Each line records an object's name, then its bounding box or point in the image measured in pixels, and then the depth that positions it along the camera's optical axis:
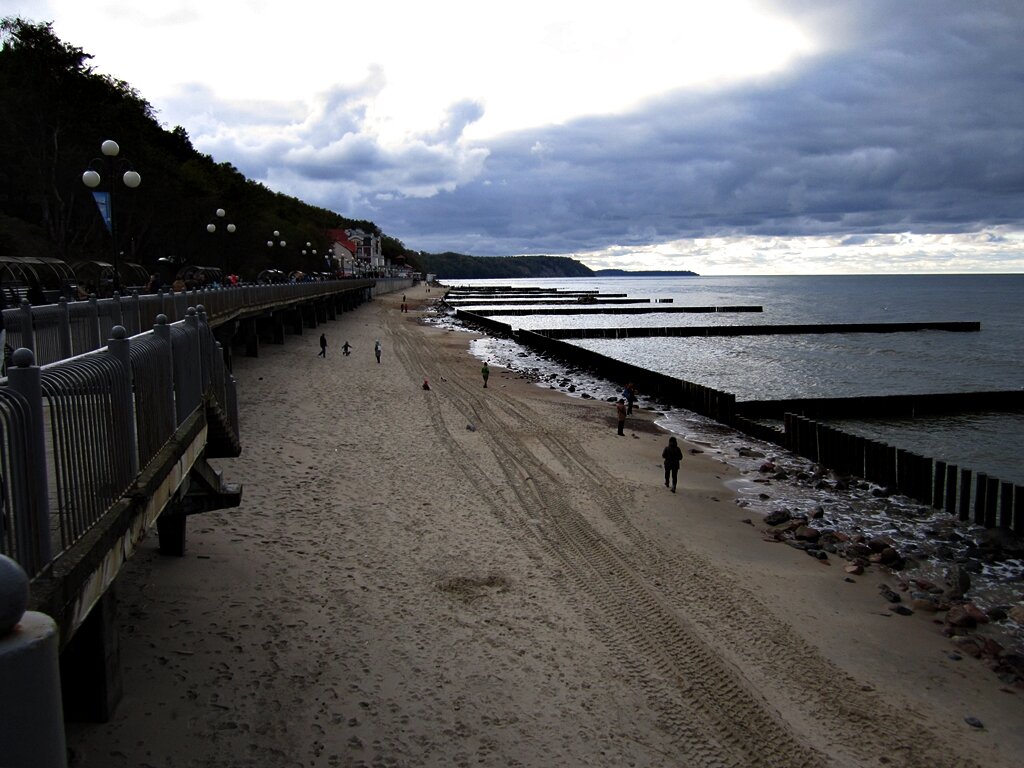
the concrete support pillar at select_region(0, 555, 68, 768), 2.12
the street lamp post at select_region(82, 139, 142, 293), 18.39
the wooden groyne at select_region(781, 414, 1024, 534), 17.08
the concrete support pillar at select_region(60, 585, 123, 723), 6.84
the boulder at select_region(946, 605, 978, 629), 11.53
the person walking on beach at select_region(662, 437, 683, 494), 17.77
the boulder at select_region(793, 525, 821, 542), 15.16
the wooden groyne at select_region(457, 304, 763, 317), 111.75
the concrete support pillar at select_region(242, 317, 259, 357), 37.09
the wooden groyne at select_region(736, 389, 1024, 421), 30.47
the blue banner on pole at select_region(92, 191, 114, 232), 19.38
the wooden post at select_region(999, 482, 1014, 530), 16.73
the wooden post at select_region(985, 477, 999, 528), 17.09
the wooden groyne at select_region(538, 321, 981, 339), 72.19
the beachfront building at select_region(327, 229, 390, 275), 153.12
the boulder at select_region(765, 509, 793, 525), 16.19
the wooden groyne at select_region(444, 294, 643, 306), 138.82
